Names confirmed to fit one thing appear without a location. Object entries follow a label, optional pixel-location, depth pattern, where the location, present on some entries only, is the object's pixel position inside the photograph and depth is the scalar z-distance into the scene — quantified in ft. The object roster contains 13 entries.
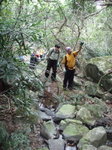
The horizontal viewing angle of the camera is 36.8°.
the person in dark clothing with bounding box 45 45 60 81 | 19.75
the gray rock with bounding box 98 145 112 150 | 12.00
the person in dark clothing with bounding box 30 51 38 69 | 23.04
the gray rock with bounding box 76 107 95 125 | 15.31
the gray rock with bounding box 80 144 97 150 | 11.70
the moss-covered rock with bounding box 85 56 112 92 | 20.67
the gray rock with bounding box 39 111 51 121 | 15.07
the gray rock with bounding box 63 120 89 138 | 13.42
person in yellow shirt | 19.30
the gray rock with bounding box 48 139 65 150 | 12.10
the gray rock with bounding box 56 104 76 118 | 15.87
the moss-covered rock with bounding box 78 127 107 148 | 12.57
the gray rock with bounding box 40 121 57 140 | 12.98
